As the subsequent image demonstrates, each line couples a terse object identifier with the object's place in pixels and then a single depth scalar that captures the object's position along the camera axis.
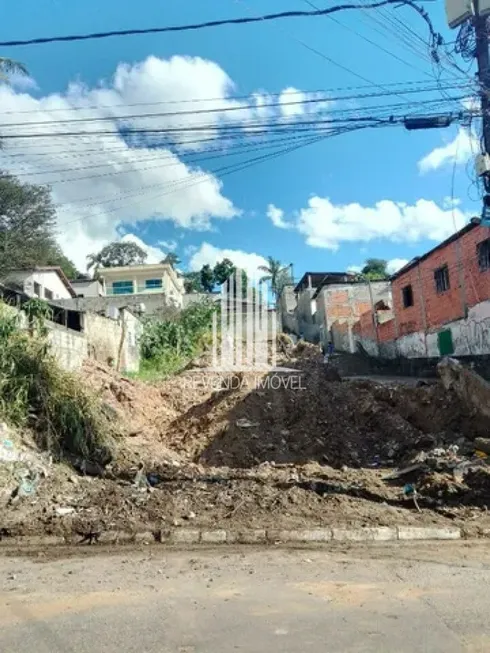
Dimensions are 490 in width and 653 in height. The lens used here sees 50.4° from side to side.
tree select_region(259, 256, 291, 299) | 58.91
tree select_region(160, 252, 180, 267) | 61.28
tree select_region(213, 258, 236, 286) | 61.50
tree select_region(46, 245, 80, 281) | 35.63
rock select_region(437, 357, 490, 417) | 11.59
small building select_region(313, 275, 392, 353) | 39.28
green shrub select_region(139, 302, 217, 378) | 23.33
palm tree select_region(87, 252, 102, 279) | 60.50
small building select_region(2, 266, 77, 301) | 31.77
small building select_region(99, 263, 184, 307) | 47.38
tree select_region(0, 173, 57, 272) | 30.61
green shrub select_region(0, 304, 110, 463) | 8.82
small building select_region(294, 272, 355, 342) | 44.38
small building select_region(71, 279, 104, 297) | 46.47
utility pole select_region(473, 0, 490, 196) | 8.01
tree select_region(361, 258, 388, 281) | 66.56
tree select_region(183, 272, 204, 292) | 63.90
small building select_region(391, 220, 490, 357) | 20.16
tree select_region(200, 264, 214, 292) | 64.12
